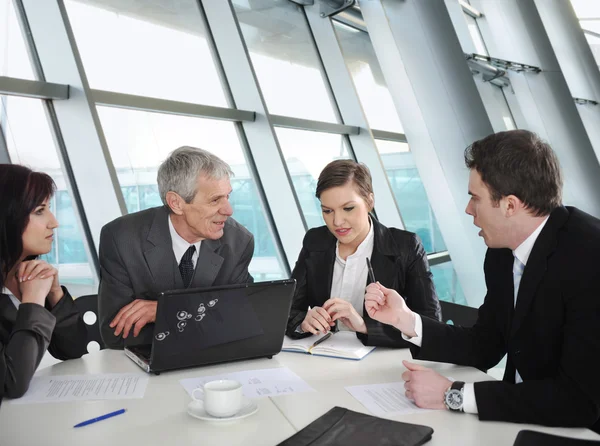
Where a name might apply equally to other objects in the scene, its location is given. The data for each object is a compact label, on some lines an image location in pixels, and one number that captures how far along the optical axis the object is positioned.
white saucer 1.21
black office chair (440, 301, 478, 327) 2.01
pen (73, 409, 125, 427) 1.19
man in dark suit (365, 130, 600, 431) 1.22
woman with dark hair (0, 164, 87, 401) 1.55
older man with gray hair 2.10
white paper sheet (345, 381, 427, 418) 1.27
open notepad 1.75
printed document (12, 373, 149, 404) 1.38
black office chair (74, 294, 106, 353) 2.06
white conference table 1.13
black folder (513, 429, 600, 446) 0.81
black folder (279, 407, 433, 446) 1.07
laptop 1.49
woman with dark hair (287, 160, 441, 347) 2.25
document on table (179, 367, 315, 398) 1.42
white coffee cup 1.21
